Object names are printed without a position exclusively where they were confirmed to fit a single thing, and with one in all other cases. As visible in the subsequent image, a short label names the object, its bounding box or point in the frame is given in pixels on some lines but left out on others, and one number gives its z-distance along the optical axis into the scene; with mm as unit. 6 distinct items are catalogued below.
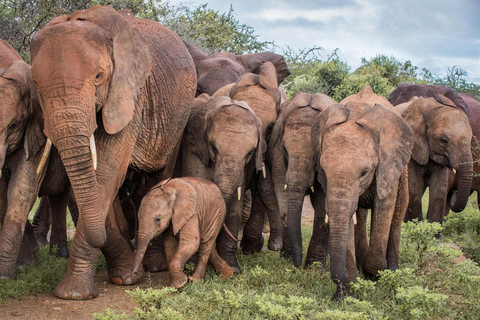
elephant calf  10844
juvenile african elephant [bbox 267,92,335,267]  12016
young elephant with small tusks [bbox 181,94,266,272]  12031
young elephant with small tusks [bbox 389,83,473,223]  15953
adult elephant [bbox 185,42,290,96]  18297
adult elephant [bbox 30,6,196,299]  9070
